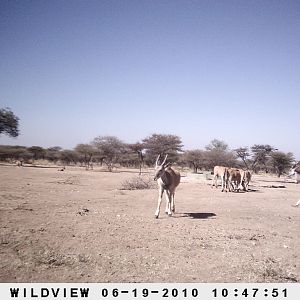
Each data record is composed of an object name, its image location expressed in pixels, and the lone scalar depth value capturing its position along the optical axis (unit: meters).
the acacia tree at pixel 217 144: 68.69
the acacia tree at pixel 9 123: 39.38
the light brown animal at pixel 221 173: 21.15
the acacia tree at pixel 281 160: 54.81
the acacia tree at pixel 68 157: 65.16
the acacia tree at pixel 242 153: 45.59
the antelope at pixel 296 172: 17.50
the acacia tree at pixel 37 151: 65.31
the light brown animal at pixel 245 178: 22.02
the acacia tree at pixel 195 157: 55.89
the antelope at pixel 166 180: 10.34
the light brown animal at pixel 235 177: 21.27
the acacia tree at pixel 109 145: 52.25
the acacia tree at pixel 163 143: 40.62
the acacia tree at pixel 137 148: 45.09
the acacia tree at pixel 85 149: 55.22
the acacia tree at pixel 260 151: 45.23
